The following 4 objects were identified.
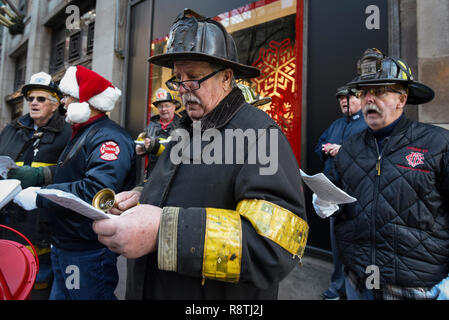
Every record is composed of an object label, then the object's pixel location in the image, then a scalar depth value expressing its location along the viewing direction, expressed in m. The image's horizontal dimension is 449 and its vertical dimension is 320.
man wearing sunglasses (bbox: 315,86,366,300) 3.12
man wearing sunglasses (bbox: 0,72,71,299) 2.65
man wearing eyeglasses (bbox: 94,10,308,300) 0.91
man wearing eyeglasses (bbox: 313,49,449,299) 1.64
